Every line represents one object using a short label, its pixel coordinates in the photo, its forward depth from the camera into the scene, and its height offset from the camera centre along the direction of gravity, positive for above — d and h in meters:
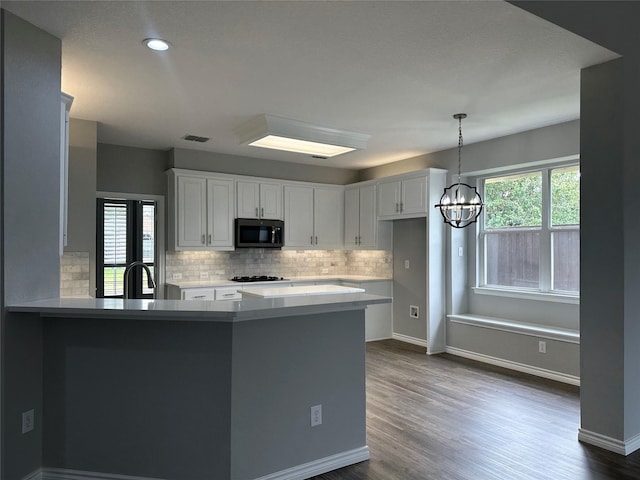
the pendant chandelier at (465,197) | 5.67 +0.60
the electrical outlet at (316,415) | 2.70 -1.04
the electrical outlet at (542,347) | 4.71 -1.09
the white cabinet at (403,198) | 5.85 +0.63
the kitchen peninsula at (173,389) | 2.42 -0.81
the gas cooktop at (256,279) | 6.07 -0.48
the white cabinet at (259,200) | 6.12 +0.62
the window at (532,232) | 4.86 +0.14
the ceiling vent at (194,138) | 5.17 +1.24
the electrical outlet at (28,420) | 2.46 -0.98
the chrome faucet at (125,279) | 3.07 -0.24
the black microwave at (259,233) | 6.08 +0.15
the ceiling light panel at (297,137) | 4.43 +1.13
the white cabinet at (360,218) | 6.66 +0.40
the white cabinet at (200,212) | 5.64 +0.41
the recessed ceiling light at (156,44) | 2.73 +1.24
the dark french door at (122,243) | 5.50 +0.01
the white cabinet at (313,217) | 6.61 +0.41
